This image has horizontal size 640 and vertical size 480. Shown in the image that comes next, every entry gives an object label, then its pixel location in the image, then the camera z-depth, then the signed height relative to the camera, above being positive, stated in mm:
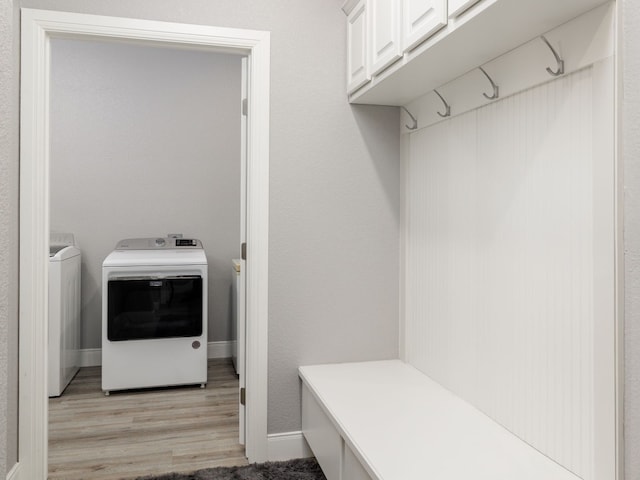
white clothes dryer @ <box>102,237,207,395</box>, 3371 -539
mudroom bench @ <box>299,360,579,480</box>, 1491 -646
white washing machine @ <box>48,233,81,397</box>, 3289 -489
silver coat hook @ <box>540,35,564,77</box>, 1455 +510
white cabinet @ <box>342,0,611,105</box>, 1391 +655
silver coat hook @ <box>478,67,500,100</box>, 1770 +531
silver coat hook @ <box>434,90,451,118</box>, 2092 +545
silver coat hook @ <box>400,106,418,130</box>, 2388 +559
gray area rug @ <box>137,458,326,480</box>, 2260 -1040
